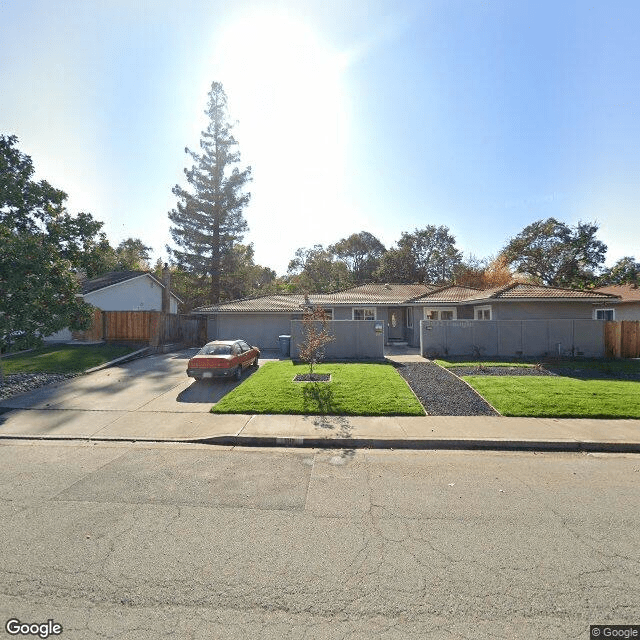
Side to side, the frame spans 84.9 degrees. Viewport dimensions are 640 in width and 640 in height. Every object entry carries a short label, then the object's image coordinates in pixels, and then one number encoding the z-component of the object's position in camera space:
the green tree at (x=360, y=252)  48.41
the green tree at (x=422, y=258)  44.16
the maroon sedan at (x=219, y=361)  11.39
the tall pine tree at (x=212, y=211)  33.31
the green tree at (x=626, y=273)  18.09
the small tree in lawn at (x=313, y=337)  11.30
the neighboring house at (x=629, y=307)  28.15
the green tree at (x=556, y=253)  35.00
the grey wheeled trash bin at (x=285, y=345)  17.72
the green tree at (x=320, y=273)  44.16
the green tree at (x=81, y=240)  11.30
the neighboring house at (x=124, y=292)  21.91
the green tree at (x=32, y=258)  9.92
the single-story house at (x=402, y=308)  17.06
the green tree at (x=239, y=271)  34.03
